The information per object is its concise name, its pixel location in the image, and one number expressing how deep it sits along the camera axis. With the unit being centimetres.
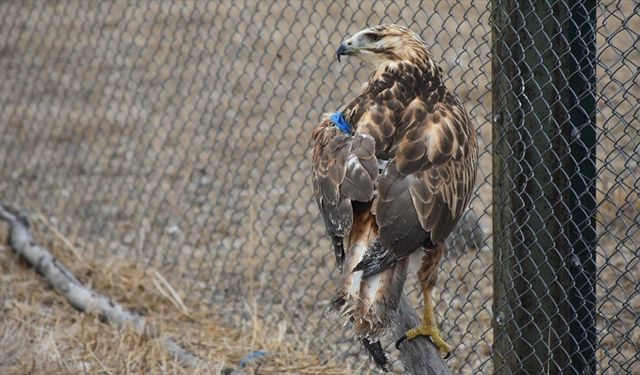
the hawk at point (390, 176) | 729
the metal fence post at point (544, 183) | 841
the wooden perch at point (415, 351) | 797
